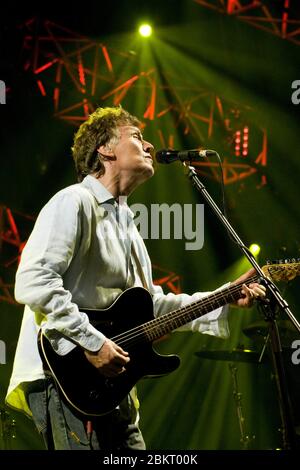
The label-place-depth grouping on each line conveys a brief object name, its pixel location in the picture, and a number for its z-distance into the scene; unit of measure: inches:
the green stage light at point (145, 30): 232.8
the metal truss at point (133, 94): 231.1
